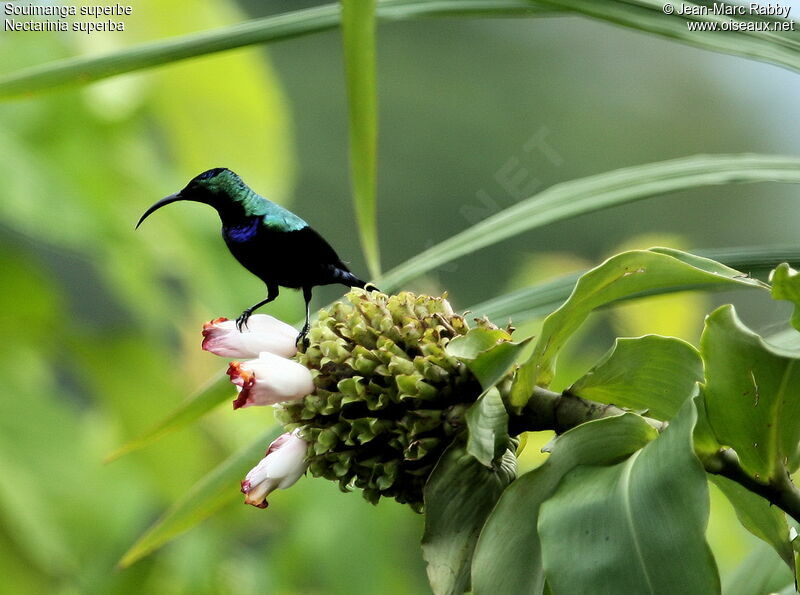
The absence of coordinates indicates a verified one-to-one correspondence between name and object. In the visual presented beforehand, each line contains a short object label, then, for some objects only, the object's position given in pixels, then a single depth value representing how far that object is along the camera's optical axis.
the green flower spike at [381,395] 6.83
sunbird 6.87
